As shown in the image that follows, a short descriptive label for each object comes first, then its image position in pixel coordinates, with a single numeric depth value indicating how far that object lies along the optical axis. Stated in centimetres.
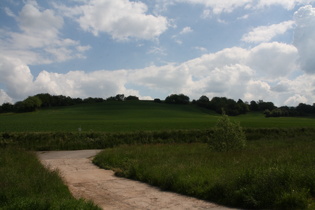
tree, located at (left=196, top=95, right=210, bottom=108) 10938
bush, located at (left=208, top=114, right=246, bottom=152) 1642
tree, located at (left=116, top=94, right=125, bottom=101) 13179
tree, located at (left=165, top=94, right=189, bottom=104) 11475
